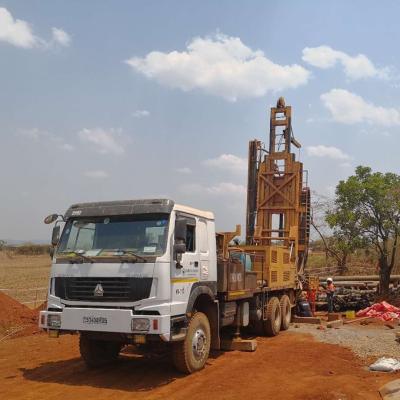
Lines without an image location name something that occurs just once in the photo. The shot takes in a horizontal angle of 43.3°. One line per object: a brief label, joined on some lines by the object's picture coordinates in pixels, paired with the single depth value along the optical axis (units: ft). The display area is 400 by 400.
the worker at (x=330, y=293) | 60.80
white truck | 25.11
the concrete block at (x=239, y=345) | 35.13
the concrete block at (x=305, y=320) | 51.67
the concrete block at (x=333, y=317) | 52.57
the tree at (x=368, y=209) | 62.18
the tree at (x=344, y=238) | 64.75
